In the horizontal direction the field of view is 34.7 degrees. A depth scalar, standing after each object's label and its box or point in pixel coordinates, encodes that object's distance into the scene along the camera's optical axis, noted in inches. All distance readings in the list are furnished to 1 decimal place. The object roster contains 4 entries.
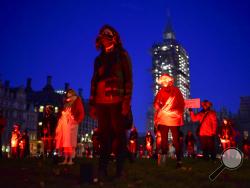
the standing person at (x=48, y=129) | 586.6
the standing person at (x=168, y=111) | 417.1
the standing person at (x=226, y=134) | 725.3
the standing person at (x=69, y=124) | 465.1
